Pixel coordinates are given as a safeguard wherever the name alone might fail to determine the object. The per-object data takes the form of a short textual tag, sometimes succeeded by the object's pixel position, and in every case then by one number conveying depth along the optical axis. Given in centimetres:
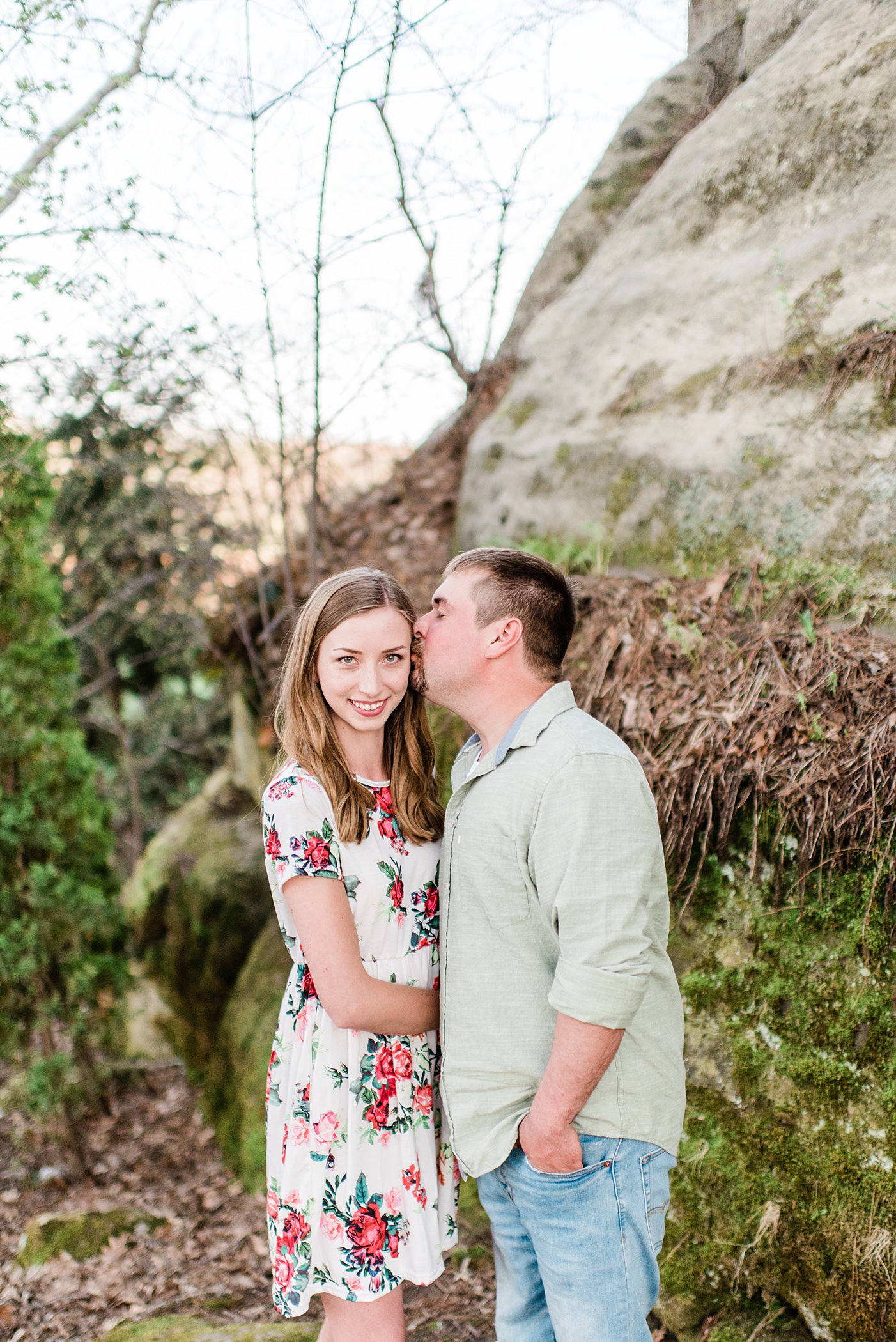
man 189
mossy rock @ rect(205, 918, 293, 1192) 467
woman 225
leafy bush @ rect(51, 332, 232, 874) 608
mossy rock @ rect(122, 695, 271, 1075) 561
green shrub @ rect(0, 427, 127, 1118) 449
